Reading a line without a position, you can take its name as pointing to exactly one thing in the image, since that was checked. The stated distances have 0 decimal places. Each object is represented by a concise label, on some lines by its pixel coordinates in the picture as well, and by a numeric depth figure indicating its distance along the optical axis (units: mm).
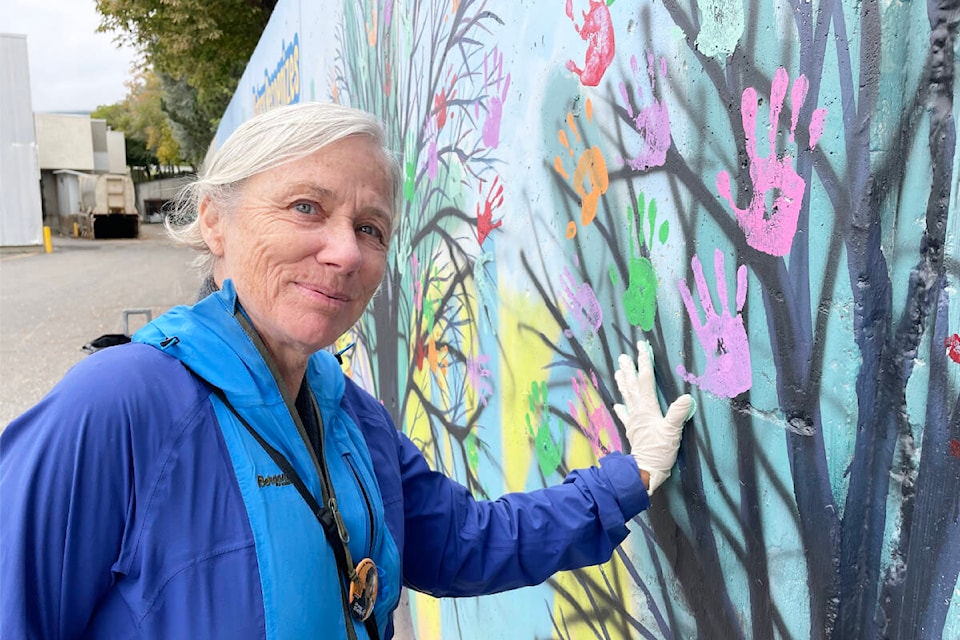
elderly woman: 1102
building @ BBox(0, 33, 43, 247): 22562
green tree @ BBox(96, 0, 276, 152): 15477
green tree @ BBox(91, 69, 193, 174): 38812
